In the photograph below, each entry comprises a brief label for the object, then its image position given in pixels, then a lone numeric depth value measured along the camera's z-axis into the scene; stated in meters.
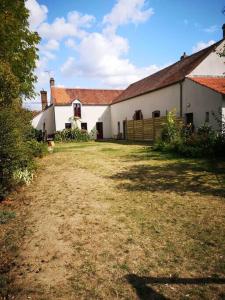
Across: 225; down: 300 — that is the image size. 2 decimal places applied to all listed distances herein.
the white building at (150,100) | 18.77
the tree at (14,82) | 7.81
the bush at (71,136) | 33.66
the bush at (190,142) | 13.17
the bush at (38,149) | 14.50
